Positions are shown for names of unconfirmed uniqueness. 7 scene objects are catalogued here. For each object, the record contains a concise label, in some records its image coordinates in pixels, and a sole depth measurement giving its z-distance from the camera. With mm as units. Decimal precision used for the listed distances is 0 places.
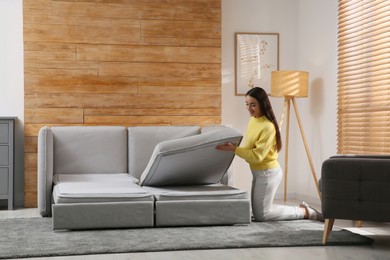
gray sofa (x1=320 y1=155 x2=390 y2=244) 4230
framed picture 7238
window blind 5551
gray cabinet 6285
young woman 5473
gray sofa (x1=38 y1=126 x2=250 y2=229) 4961
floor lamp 6688
